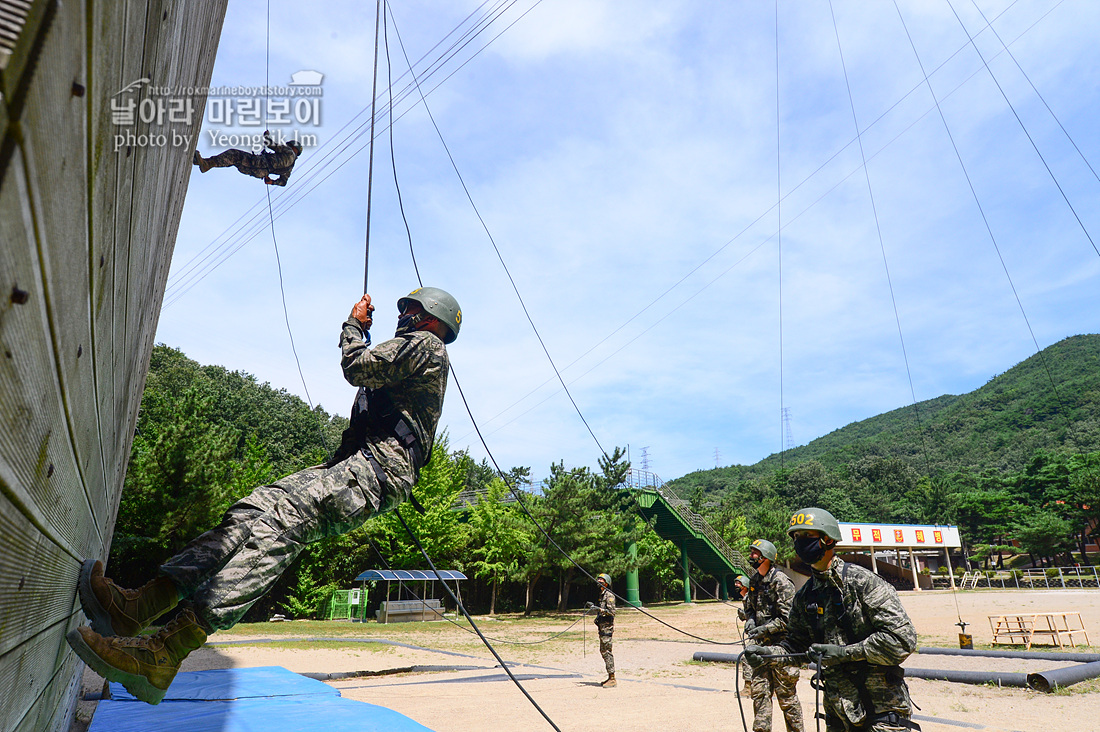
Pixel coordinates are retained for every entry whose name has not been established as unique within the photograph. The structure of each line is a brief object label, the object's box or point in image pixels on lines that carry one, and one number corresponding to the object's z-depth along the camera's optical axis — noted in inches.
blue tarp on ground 254.7
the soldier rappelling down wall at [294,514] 100.3
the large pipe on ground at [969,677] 403.9
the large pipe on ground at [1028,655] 478.3
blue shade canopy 1035.3
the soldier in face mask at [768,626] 281.9
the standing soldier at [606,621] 460.1
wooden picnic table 569.6
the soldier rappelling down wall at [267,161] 230.2
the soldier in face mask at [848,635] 166.6
